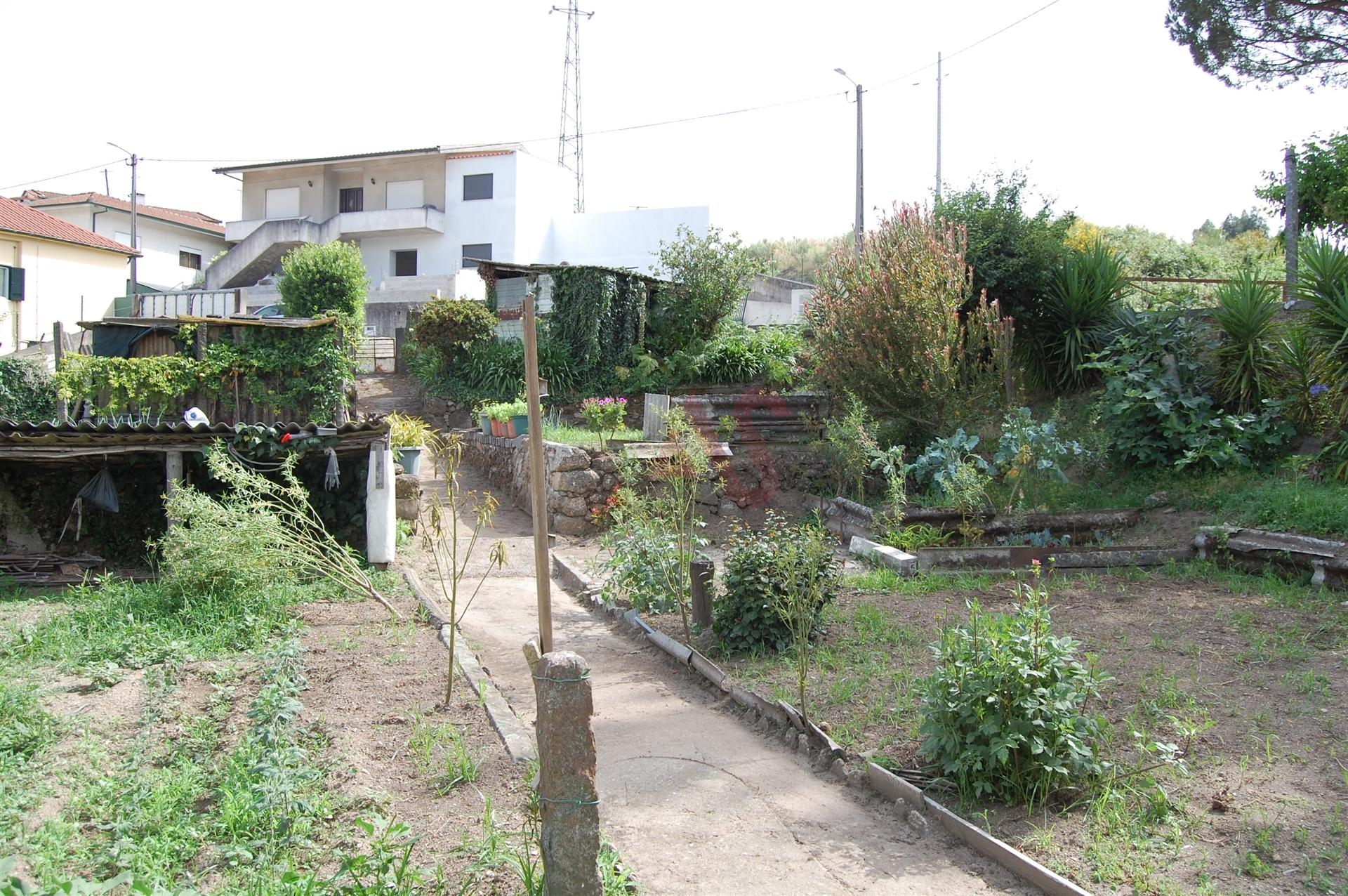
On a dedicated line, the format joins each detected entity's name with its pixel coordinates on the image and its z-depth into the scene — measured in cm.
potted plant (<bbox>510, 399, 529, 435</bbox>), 1550
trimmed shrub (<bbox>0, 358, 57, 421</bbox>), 2053
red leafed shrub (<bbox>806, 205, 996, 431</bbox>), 1199
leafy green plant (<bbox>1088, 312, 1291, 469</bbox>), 1021
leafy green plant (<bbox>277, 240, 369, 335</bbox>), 2189
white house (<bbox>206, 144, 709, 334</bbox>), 3272
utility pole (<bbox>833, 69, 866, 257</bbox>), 1892
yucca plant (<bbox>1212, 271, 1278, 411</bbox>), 1069
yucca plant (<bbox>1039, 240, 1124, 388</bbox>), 1334
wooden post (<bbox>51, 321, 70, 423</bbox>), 1310
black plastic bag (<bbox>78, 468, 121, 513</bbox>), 1038
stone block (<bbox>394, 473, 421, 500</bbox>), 1214
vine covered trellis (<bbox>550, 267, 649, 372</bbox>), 1895
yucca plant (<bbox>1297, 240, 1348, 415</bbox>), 951
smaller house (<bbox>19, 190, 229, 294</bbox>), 3684
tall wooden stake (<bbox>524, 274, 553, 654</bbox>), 453
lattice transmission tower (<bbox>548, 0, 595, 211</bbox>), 3128
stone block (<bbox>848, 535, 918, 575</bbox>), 892
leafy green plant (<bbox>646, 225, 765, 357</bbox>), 1956
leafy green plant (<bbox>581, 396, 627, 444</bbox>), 1441
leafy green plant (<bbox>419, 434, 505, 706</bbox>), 586
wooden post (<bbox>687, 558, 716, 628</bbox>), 771
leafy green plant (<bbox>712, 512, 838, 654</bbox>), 671
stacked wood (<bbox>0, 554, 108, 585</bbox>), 983
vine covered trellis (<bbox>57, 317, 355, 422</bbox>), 1356
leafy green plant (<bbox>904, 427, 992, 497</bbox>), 1082
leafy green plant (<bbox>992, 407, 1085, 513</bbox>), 1021
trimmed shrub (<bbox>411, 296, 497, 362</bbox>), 2025
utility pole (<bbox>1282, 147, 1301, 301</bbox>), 1194
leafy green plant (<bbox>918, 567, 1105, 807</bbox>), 435
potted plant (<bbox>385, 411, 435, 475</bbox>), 1291
